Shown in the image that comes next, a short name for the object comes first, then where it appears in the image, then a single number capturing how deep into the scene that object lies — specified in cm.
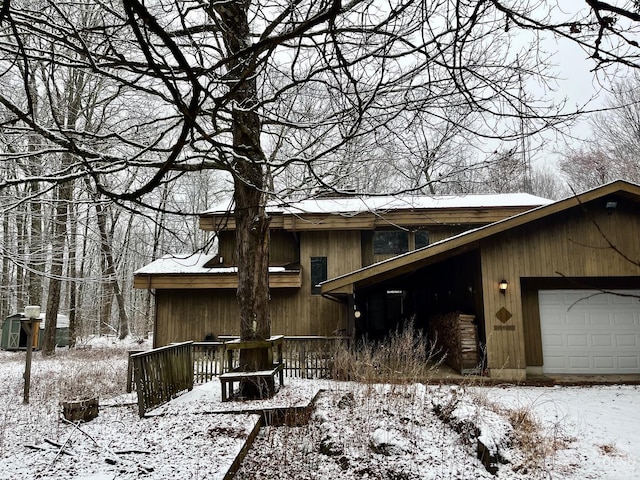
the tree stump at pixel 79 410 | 597
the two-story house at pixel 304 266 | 1398
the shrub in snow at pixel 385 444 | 530
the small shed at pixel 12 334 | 1783
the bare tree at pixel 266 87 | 207
